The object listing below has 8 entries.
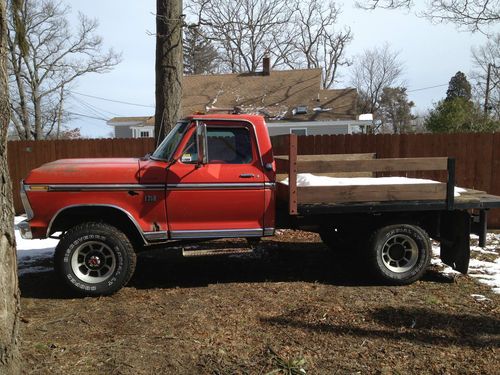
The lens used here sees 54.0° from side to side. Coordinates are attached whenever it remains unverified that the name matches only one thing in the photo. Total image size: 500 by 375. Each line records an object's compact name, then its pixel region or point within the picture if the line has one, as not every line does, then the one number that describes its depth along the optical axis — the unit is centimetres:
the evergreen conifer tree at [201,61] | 4103
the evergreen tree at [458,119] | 2350
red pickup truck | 566
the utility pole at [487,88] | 3800
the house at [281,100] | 2470
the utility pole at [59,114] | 3641
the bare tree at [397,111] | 5472
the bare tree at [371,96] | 5000
